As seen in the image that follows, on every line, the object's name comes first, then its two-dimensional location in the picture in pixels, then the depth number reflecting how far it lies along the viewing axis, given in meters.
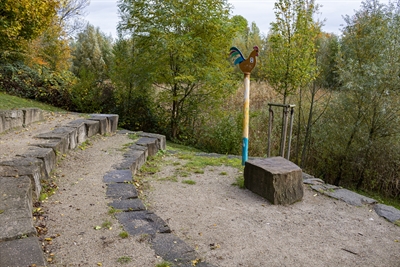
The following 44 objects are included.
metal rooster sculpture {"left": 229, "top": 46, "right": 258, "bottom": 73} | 4.94
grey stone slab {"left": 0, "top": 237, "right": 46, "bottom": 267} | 1.93
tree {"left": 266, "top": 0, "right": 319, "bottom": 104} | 6.53
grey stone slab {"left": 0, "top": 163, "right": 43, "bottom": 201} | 3.12
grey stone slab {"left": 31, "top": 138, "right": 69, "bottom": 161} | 4.16
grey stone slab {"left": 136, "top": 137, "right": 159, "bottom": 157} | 5.75
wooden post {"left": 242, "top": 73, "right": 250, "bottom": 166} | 5.06
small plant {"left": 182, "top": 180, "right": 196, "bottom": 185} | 4.55
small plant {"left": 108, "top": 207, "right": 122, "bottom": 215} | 3.02
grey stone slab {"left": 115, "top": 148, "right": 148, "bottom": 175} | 4.47
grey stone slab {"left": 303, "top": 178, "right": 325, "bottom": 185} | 4.92
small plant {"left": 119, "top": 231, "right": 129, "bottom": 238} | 2.59
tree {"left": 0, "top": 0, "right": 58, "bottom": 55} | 7.98
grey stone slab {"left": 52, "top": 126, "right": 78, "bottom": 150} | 4.87
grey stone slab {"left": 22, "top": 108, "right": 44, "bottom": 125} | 5.49
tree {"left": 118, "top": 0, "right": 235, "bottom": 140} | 7.32
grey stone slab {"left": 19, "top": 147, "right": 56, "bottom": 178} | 3.66
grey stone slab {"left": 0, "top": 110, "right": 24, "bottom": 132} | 4.92
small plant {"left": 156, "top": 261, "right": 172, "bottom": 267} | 2.25
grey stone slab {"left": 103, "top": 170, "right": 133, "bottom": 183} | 3.89
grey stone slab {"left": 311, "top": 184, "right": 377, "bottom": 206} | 4.34
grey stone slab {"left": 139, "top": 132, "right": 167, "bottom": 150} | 6.36
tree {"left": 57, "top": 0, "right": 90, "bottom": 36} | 15.27
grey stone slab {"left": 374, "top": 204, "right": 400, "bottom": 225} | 3.88
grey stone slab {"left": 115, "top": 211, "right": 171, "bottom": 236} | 2.73
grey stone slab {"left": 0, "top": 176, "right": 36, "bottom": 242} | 2.22
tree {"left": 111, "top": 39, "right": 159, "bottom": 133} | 8.33
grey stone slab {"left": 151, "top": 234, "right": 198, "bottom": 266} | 2.37
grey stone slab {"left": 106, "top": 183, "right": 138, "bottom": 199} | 3.43
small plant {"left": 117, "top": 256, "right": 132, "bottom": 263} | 2.28
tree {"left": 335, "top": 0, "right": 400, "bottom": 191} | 6.23
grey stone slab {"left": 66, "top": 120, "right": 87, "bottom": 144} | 5.24
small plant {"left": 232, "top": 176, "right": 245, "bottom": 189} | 4.53
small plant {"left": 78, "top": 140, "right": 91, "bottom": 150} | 5.16
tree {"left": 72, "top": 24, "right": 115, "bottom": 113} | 8.83
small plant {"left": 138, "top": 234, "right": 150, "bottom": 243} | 2.57
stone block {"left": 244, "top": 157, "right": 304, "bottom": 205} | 3.99
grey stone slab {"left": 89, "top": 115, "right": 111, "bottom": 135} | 6.24
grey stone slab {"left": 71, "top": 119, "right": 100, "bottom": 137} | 5.73
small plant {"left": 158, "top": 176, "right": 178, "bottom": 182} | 4.63
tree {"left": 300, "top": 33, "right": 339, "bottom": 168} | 7.65
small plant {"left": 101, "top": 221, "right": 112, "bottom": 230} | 2.74
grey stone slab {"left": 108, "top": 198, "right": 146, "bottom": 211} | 3.14
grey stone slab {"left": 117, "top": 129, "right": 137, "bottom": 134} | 6.78
